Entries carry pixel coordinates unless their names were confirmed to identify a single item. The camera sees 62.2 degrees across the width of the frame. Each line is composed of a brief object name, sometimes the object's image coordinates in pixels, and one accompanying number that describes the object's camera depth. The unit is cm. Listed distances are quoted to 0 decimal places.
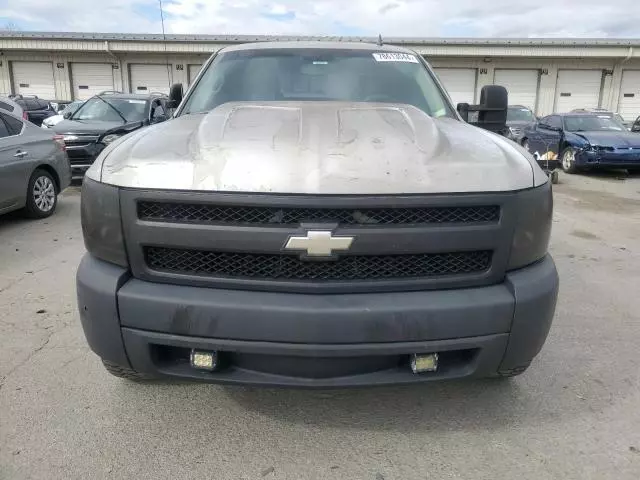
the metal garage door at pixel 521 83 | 3153
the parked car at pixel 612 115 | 1482
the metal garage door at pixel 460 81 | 3147
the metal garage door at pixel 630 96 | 3192
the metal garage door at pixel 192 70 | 3108
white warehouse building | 3022
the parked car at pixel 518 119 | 1607
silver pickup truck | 217
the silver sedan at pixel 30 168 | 677
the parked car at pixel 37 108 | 2091
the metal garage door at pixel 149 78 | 3122
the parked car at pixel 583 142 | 1260
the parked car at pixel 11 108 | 746
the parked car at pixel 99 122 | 999
